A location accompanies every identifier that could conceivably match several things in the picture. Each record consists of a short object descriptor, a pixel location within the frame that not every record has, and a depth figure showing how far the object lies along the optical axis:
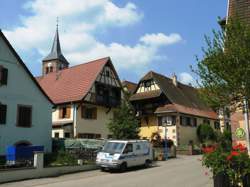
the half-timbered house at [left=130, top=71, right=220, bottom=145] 30.24
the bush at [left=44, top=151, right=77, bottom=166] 16.36
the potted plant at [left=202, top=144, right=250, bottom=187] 8.02
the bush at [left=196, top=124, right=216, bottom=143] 32.41
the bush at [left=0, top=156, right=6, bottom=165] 16.29
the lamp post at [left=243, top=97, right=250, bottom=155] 8.06
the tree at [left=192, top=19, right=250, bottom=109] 7.65
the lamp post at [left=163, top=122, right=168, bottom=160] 21.86
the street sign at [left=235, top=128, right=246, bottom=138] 13.45
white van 15.48
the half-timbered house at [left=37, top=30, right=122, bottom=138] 25.19
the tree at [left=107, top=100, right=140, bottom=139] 20.68
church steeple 51.68
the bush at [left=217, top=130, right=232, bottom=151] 27.34
